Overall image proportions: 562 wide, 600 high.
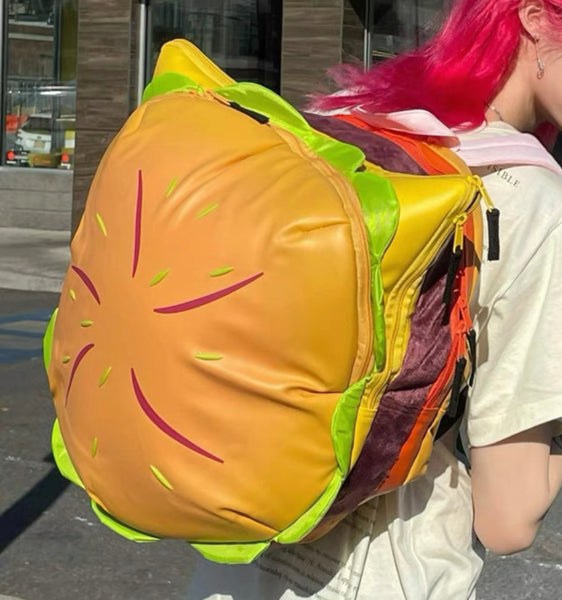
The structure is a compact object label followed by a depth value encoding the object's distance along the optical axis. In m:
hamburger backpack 1.42
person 1.58
